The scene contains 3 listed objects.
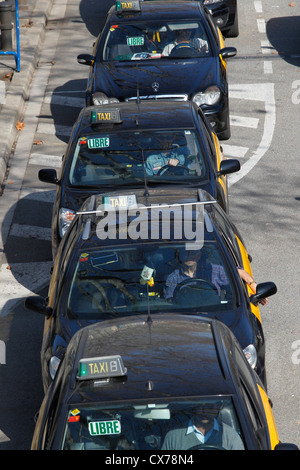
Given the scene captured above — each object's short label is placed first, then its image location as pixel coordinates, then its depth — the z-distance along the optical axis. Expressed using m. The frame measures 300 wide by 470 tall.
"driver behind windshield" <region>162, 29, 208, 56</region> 25.89
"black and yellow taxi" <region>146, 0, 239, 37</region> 34.53
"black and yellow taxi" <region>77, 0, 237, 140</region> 23.72
